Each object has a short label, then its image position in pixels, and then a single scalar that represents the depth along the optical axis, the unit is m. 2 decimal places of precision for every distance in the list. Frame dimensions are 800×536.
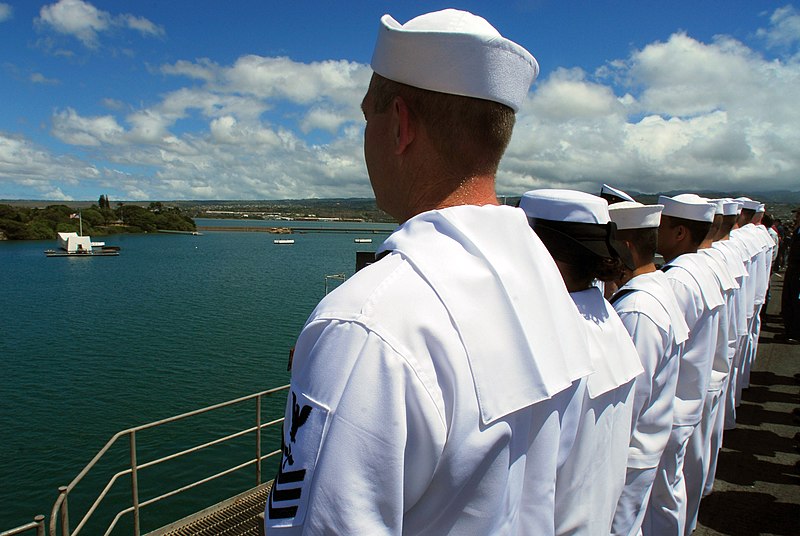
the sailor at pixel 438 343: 0.91
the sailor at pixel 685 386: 3.75
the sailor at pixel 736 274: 5.76
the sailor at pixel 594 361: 1.60
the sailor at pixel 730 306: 5.12
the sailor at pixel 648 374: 2.90
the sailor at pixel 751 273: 7.36
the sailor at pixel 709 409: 4.46
